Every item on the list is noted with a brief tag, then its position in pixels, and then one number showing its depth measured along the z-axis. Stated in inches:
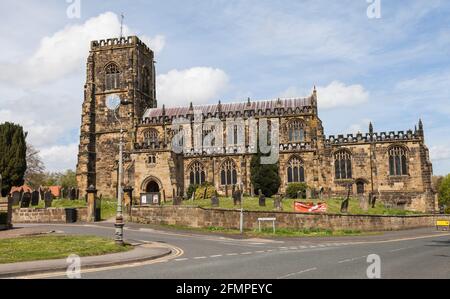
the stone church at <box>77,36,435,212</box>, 1975.9
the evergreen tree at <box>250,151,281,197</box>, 1939.0
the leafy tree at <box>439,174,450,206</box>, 4056.4
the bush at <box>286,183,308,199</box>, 1907.2
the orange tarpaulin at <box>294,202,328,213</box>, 1292.3
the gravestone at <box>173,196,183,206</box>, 1435.2
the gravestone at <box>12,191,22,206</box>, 1699.7
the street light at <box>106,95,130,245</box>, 752.3
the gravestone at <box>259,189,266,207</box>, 1437.0
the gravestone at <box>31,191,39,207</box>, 1608.0
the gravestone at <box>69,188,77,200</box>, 1793.1
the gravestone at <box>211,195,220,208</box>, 1399.9
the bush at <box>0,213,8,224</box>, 1093.7
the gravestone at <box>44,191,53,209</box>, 1470.2
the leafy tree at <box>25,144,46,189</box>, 2842.0
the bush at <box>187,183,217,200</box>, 1860.5
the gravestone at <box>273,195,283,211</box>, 1357.0
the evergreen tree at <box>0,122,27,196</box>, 2215.8
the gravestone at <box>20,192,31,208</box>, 1503.4
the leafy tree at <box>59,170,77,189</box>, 3598.9
